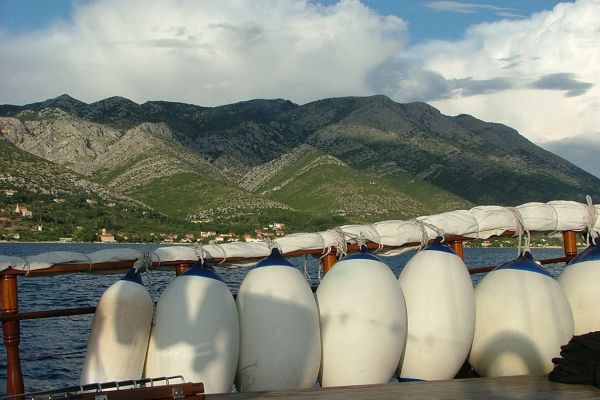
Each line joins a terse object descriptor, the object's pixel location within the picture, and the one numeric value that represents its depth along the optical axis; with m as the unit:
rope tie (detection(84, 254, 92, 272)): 6.09
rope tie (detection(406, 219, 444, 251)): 7.35
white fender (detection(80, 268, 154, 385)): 5.80
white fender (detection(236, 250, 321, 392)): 6.23
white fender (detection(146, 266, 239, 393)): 5.84
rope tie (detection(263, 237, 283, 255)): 6.88
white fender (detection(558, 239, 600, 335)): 7.13
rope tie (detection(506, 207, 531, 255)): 7.75
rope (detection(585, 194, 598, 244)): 8.00
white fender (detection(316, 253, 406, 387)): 6.38
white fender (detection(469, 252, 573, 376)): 6.60
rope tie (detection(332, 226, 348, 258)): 7.11
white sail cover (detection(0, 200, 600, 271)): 6.23
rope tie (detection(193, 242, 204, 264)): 6.45
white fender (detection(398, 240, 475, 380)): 6.63
